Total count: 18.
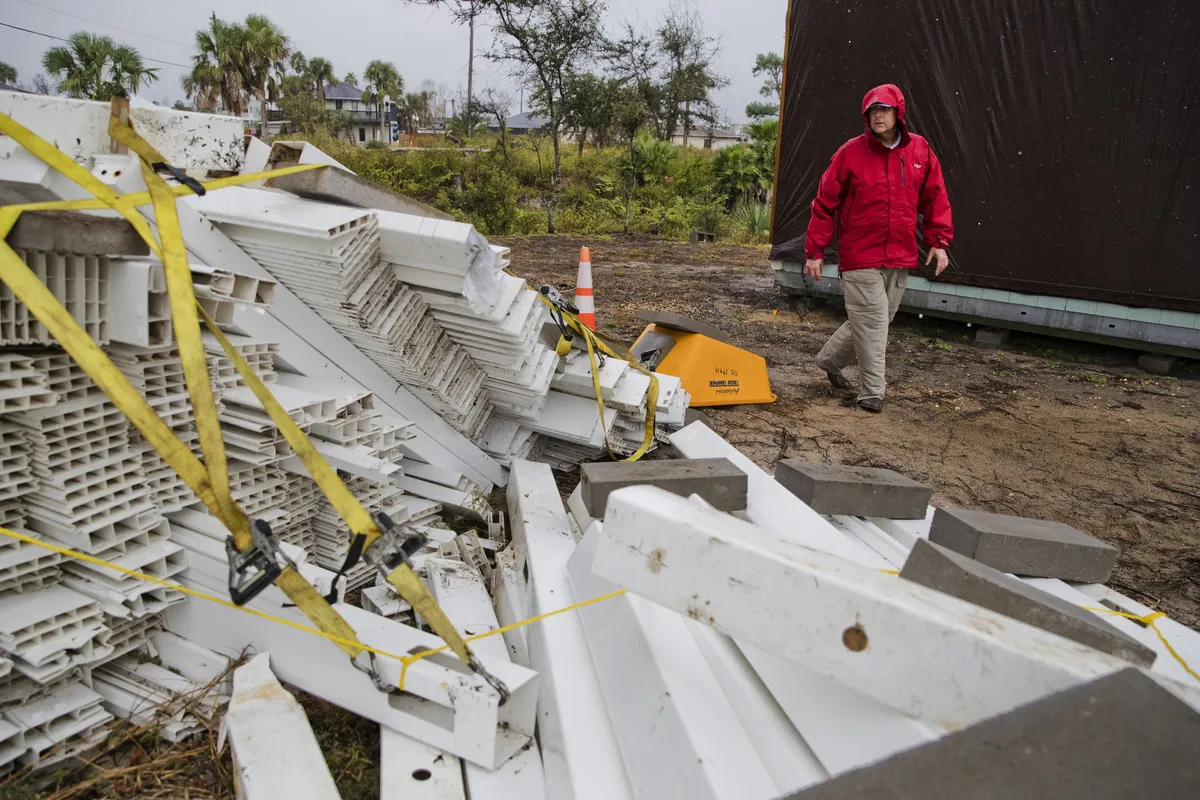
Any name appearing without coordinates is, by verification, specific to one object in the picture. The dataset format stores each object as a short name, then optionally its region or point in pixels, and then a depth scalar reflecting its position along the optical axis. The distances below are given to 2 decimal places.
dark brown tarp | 6.84
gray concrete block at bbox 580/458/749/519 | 2.83
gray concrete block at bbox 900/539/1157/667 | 1.69
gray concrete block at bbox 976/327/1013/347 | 8.24
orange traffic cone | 5.61
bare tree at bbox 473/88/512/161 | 21.42
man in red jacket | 5.29
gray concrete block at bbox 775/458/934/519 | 3.15
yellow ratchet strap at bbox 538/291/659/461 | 3.82
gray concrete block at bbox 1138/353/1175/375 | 7.23
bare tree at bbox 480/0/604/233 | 18.44
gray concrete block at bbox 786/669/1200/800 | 1.03
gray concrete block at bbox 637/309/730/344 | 5.09
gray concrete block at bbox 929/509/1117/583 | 2.67
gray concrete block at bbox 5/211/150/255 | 1.74
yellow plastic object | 5.32
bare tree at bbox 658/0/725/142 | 28.75
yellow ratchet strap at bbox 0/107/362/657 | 1.66
